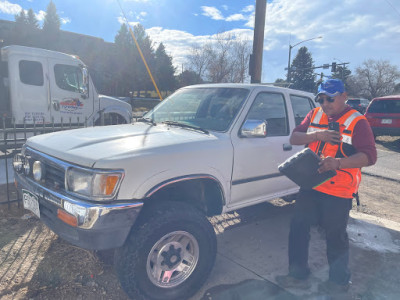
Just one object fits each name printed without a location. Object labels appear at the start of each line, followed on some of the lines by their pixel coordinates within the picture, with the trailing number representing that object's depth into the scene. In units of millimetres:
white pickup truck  2219
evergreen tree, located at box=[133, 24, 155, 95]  37119
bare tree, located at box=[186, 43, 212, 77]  38000
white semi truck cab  7777
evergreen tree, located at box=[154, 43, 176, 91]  40250
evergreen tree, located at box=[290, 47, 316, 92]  57438
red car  11742
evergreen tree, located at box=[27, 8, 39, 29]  41534
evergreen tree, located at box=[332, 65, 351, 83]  26072
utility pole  6707
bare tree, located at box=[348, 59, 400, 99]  59594
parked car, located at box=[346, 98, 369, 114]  29078
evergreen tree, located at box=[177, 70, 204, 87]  39938
